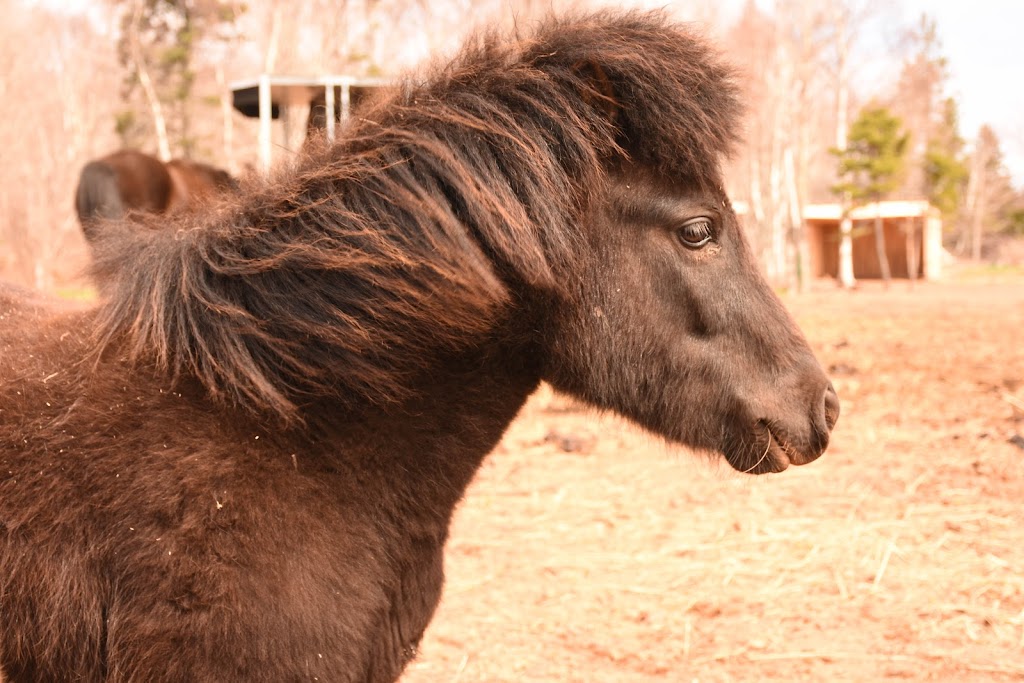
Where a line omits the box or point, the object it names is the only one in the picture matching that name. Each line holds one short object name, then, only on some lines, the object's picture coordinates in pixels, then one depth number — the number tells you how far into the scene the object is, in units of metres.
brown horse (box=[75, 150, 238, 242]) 10.45
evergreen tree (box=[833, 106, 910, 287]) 27.80
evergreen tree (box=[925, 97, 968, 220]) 36.81
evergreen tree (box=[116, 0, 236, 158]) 27.59
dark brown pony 1.77
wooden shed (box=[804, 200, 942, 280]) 35.66
